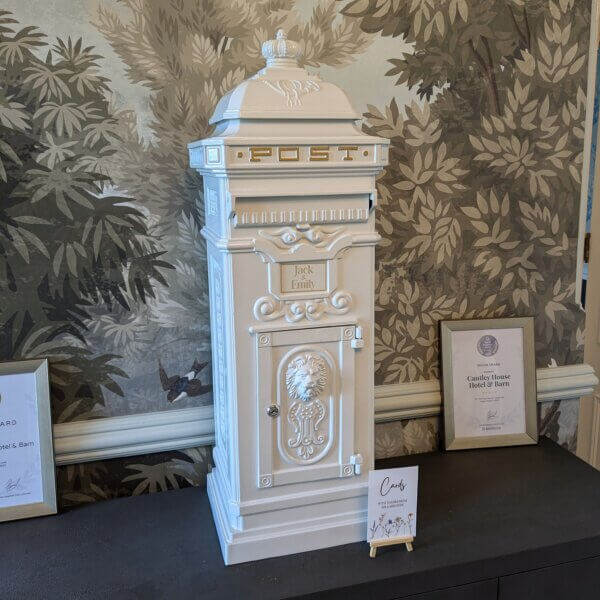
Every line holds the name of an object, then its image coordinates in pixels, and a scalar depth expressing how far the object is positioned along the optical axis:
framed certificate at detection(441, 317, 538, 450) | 1.56
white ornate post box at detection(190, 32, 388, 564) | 1.05
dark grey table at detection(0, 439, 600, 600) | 1.13
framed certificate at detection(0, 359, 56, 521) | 1.29
